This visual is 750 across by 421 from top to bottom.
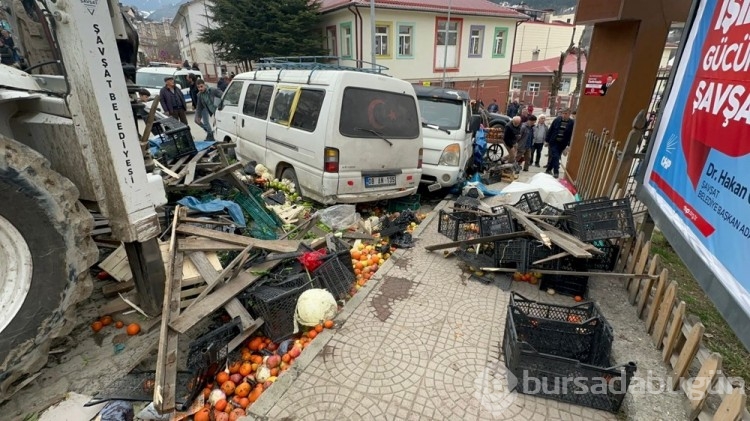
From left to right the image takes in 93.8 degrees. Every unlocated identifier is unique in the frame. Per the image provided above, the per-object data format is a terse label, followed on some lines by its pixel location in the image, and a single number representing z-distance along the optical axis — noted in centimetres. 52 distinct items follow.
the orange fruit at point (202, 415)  250
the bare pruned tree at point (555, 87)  2280
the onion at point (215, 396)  265
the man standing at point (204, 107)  1034
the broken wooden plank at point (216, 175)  525
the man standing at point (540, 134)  1045
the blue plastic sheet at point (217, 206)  468
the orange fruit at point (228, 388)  274
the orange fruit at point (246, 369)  293
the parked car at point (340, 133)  518
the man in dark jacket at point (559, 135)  931
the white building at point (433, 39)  1919
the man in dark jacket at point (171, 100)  1029
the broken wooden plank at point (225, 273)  330
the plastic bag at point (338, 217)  545
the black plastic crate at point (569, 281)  409
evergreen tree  2086
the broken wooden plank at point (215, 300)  291
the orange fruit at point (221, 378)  281
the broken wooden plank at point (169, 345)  241
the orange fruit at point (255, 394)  272
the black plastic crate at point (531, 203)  534
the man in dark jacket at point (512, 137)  986
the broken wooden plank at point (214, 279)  320
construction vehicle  232
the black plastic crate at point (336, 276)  385
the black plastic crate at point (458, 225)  516
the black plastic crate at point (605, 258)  431
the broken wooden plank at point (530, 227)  398
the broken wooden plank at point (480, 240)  422
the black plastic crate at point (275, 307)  324
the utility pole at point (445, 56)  1893
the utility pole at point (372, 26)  1416
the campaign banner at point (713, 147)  261
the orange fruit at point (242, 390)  274
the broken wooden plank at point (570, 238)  402
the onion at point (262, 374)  288
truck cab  705
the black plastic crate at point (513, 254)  415
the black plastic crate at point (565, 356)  263
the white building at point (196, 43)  3382
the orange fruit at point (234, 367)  294
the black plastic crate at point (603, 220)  407
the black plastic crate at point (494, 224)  471
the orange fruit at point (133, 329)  325
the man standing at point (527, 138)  973
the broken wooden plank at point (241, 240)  389
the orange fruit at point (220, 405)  261
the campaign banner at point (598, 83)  689
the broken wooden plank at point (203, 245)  364
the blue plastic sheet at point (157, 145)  636
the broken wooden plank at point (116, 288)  359
